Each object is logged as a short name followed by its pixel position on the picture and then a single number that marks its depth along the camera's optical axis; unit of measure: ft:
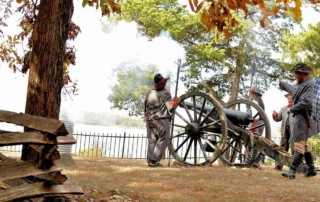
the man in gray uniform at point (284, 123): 36.88
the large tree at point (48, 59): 19.53
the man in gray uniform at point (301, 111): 26.32
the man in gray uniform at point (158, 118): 33.96
